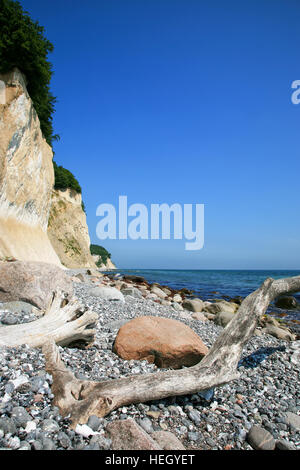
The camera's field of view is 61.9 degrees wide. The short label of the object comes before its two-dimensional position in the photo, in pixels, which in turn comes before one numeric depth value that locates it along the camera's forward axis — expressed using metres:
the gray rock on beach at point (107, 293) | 9.36
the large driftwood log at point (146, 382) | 2.46
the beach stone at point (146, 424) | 2.46
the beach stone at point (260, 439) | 2.54
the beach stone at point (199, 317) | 9.37
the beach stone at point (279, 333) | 7.61
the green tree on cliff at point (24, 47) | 15.42
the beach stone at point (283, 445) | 2.55
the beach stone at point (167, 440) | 2.21
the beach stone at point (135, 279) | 20.98
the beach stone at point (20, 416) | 2.14
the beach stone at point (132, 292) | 12.22
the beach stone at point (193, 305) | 11.55
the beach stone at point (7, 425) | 2.03
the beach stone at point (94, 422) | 2.26
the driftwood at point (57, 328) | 3.50
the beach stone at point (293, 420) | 3.01
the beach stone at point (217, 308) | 11.39
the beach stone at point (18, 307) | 5.22
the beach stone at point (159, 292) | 14.43
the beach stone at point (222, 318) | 8.75
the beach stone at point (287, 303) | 14.56
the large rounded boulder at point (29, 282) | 5.88
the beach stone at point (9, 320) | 4.40
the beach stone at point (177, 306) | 11.12
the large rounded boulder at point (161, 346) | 4.00
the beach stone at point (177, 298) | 13.50
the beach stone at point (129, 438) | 2.09
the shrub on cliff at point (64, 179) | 37.16
